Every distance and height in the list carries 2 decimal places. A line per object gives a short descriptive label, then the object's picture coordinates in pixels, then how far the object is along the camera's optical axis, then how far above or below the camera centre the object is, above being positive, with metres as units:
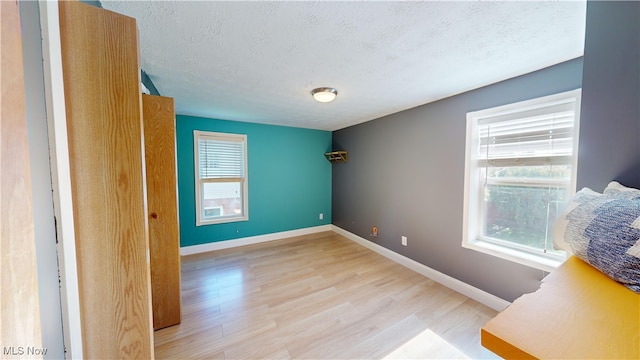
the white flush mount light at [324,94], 2.08 +0.76
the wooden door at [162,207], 1.64 -0.30
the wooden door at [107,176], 0.72 -0.02
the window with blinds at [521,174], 1.66 -0.04
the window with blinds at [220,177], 3.30 -0.11
